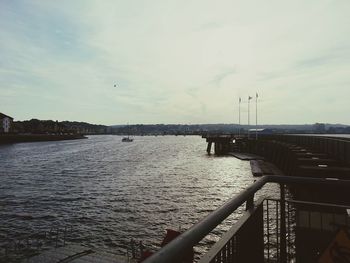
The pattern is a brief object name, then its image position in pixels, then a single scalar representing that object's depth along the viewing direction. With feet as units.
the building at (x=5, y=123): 589.73
